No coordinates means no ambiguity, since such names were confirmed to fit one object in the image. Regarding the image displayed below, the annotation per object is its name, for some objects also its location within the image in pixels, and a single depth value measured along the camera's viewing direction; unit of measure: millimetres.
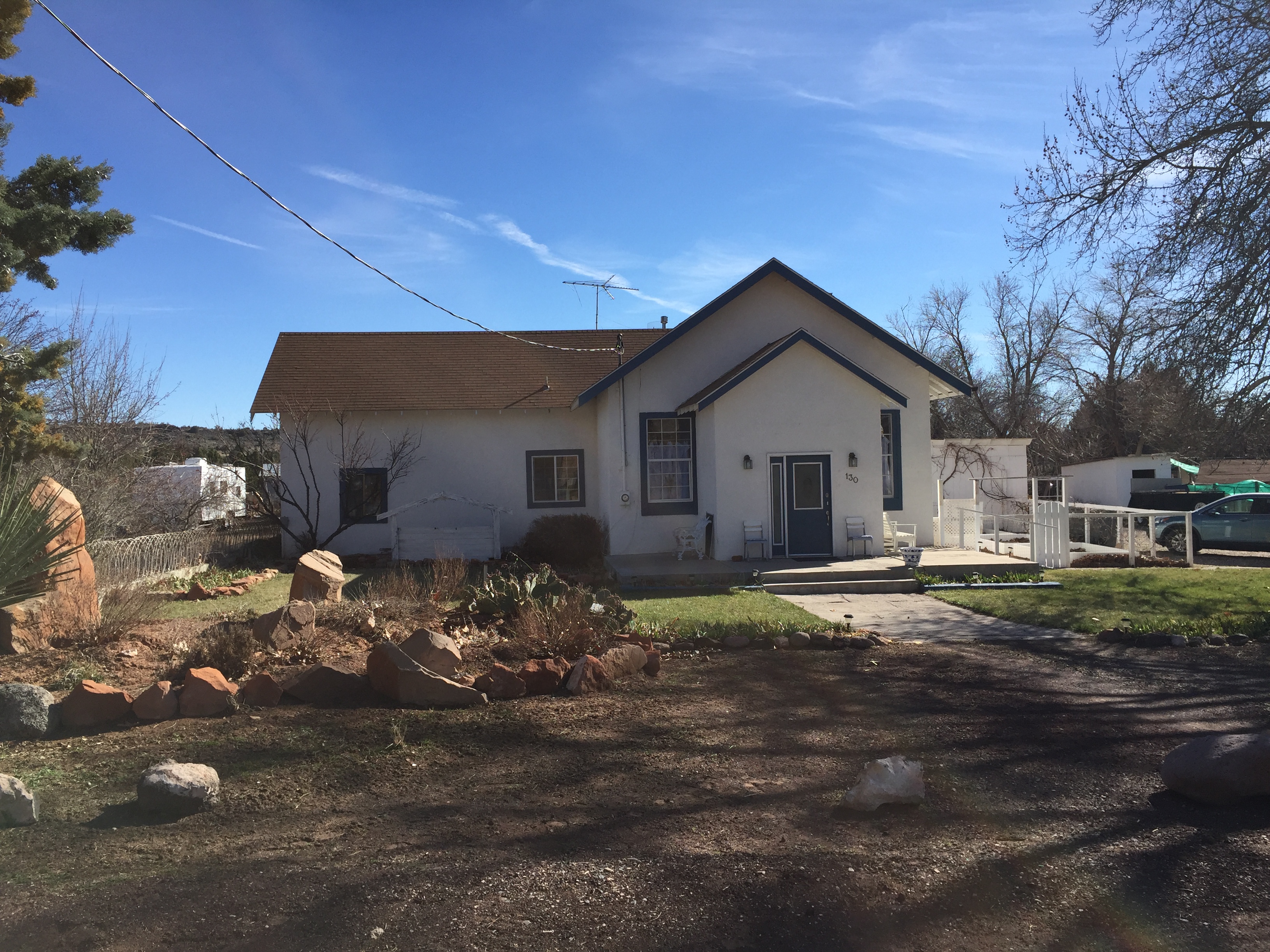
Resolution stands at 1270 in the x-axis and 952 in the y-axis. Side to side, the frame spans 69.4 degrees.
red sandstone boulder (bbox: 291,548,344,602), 10922
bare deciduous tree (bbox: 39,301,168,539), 14820
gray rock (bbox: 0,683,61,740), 6285
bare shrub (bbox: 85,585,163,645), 8836
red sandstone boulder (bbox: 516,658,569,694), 7387
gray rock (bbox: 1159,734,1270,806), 4961
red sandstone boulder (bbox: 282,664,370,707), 7074
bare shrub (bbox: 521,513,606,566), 19016
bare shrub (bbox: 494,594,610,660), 8352
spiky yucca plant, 6188
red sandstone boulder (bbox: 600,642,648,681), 7824
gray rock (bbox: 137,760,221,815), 4852
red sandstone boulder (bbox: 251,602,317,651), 8125
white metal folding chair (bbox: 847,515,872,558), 17156
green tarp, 28984
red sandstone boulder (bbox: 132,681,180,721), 6656
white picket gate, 17266
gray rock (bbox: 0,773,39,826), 4730
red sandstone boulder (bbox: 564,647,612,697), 7422
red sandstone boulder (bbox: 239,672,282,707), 6988
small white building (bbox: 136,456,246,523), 19047
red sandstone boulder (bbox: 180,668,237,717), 6762
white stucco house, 17219
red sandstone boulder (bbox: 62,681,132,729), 6531
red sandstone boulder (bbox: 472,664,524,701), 7273
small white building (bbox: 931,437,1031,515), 25906
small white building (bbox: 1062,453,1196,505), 32312
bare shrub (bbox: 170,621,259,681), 7586
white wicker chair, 17641
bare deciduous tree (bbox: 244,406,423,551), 20422
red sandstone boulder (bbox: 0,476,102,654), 8555
